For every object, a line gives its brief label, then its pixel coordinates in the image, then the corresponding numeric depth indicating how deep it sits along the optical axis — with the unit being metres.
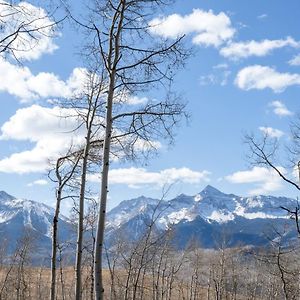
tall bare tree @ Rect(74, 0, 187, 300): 12.22
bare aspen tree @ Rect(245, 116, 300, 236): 14.78
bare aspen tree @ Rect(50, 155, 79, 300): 18.66
